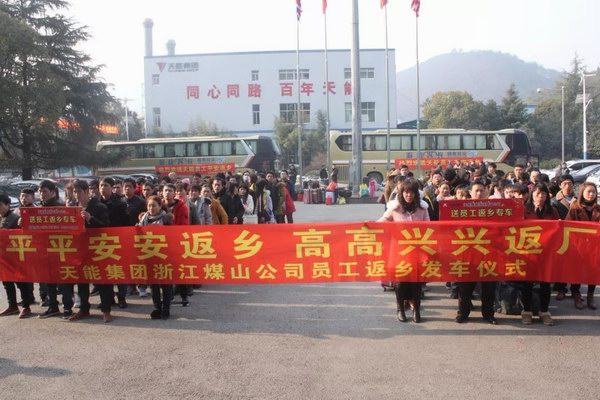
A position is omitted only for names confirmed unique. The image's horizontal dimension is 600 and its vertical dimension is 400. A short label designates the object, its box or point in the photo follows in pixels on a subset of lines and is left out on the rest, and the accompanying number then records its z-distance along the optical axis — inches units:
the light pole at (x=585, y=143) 1635.1
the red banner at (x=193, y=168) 1392.7
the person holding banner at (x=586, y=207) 284.0
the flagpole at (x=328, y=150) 1261.3
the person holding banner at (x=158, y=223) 289.7
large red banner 269.4
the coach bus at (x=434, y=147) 1331.2
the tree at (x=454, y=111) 2278.5
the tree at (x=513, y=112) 2239.2
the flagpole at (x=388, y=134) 1155.6
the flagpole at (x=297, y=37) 1275.3
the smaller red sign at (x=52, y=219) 288.4
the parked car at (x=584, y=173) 1149.7
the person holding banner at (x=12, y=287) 302.8
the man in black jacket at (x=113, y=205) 323.9
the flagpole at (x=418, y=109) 1137.2
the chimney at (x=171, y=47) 3021.7
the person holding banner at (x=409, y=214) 275.7
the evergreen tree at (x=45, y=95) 1098.1
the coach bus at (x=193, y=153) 1402.6
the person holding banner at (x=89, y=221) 289.6
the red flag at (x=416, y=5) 1085.8
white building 2214.6
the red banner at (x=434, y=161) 1334.9
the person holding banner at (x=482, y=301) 270.8
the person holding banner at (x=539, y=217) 266.3
